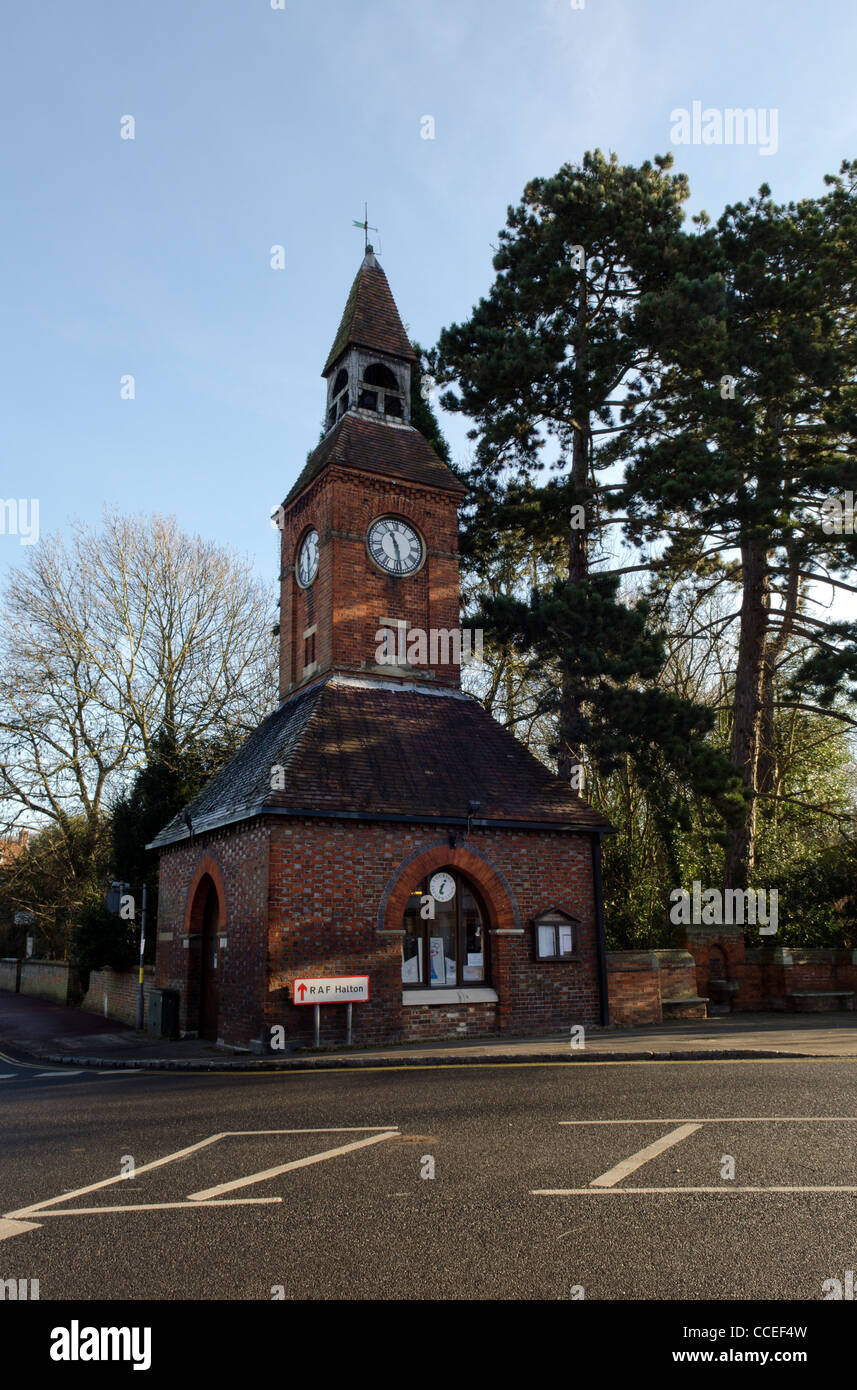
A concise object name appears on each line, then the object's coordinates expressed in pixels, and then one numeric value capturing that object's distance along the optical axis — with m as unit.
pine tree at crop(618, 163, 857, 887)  20.27
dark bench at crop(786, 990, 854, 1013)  20.44
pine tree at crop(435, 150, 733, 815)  19.80
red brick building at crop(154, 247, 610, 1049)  15.43
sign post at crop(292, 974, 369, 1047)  14.32
